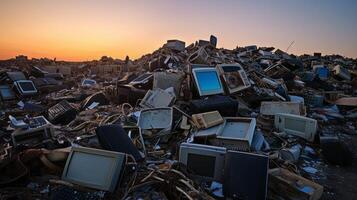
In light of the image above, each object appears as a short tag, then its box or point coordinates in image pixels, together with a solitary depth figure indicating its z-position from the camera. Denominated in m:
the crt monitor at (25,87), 7.50
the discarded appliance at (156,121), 4.17
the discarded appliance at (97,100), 6.36
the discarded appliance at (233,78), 5.63
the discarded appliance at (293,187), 2.66
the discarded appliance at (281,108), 4.95
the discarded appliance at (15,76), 8.11
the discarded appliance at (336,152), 3.84
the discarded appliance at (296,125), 4.34
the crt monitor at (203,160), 2.76
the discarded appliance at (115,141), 3.02
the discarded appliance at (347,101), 6.70
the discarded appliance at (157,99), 4.99
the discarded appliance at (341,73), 10.56
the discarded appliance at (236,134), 3.34
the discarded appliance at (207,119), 3.87
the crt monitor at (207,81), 4.94
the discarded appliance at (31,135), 3.40
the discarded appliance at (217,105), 4.38
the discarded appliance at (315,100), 6.96
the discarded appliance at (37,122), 3.67
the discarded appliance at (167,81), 5.74
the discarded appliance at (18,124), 3.52
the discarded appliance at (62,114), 5.14
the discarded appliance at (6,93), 7.39
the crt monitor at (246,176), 2.41
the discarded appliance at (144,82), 6.16
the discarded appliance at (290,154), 3.73
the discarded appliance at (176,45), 10.06
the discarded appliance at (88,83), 9.30
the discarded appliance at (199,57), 7.71
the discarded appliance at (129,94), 5.78
